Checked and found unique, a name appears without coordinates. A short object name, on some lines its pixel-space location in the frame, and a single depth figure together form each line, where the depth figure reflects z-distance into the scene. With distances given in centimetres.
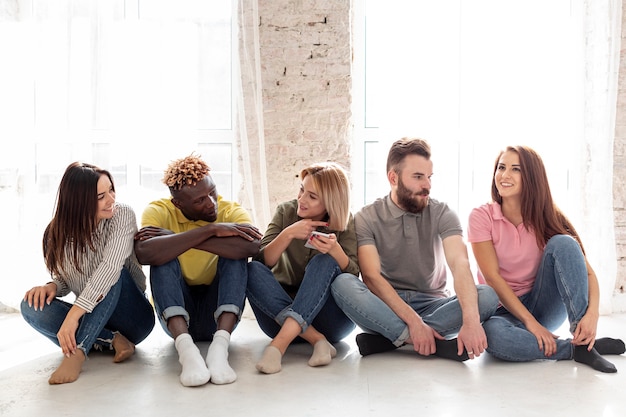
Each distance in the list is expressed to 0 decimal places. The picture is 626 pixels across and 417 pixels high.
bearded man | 278
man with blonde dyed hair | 262
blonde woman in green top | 278
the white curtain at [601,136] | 390
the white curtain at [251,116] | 381
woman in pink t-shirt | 273
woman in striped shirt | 261
